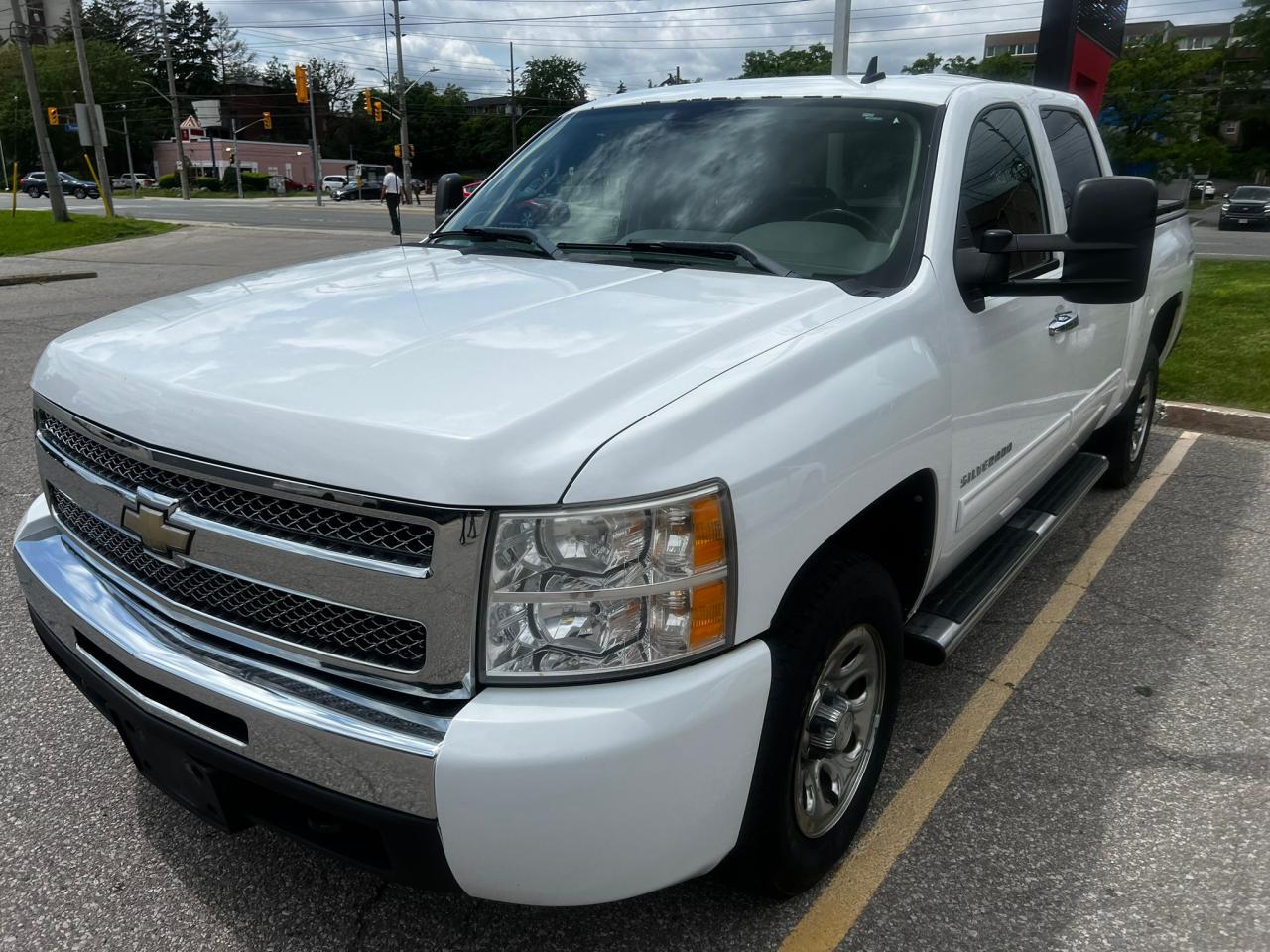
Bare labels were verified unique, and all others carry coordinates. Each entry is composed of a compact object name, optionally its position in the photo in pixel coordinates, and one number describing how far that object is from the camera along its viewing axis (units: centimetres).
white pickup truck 173
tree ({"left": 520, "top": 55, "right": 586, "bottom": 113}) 10875
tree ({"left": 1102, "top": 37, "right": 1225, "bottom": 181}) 4575
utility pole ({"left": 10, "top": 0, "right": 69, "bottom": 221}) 2111
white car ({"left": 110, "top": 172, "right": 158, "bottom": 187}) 8325
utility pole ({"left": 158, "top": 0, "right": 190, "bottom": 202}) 5762
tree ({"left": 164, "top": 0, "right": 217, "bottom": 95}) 11525
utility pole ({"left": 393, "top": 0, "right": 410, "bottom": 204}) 4634
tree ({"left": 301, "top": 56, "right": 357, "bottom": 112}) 11381
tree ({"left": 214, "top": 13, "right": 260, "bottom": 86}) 11894
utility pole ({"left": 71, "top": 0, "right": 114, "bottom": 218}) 2500
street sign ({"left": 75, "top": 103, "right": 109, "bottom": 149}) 2631
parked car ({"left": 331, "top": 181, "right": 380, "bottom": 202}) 6475
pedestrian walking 2208
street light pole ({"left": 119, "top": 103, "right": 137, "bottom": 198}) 7294
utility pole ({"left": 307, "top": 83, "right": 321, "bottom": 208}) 5299
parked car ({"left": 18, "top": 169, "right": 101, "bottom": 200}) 5575
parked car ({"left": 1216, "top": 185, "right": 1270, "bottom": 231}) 3622
